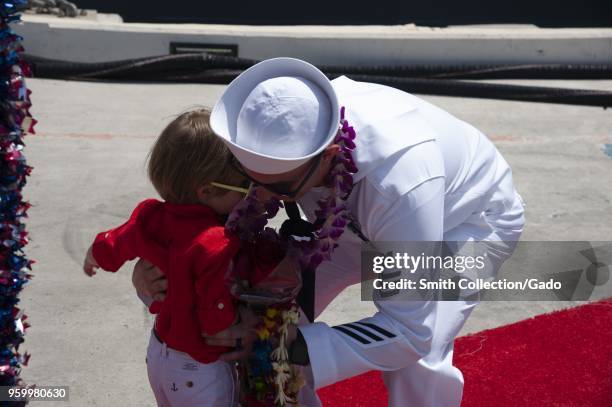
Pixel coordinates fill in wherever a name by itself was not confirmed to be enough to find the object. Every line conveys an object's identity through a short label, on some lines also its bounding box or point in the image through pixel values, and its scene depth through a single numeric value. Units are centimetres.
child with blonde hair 509
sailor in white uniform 457
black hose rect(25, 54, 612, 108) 1482
